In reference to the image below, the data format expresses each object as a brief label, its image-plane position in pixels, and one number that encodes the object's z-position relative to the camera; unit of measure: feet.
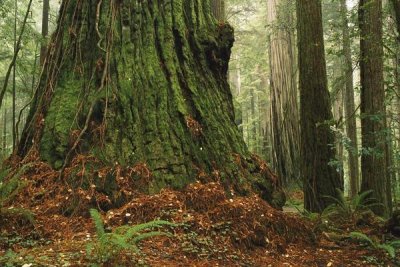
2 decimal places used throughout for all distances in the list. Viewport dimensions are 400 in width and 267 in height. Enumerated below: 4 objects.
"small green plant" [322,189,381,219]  19.08
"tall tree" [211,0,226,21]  33.04
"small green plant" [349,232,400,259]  12.65
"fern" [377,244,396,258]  12.08
